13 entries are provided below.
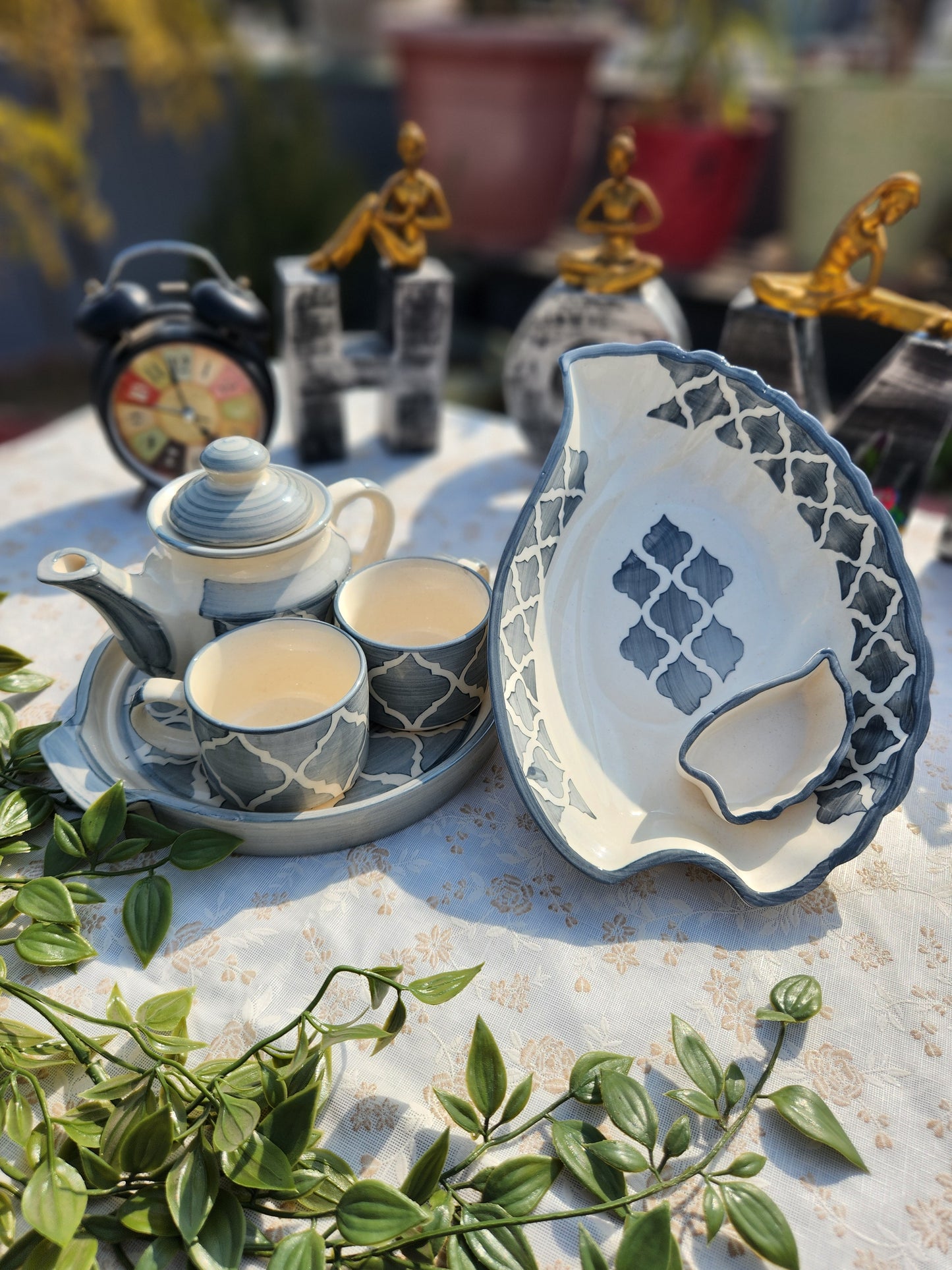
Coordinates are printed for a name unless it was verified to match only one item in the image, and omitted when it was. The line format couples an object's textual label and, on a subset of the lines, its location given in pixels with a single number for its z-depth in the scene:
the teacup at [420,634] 0.60
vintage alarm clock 0.87
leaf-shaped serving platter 0.56
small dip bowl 0.56
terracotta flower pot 2.01
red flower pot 1.92
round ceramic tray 0.57
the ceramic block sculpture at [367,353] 0.97
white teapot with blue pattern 0.58
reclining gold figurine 0.82
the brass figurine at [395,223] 0.93
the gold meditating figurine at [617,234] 0.89
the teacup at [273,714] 0.53
